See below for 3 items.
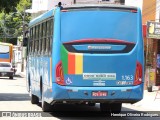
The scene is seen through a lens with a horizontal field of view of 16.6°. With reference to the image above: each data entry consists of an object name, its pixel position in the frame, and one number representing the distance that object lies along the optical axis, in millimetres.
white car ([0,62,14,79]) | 51656
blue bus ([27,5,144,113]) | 14781
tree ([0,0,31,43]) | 109419
